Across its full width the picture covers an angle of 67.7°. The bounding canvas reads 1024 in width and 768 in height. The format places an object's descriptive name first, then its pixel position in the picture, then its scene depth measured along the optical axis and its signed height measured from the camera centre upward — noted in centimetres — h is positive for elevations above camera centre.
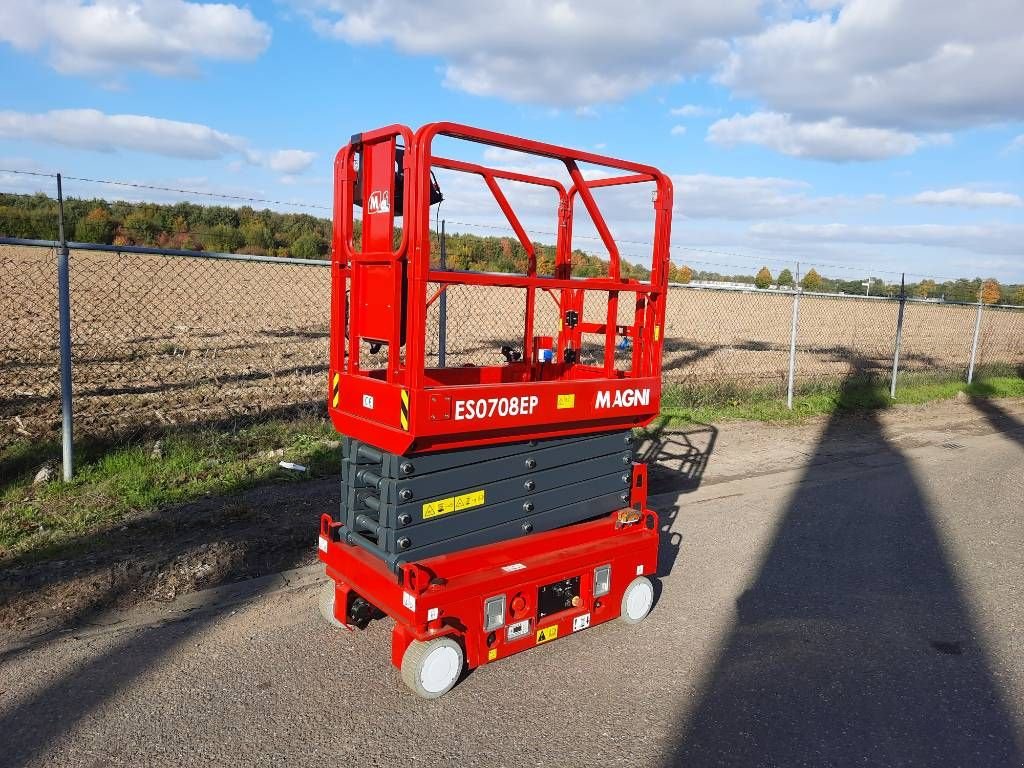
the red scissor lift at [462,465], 333 -95
